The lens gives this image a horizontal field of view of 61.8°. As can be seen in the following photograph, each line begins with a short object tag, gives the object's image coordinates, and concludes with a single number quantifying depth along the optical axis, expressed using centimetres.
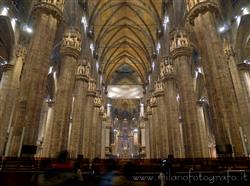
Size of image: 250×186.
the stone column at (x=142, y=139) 3984
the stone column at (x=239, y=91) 1497
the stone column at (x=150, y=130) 2956
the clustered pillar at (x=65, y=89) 1339
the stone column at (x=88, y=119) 2179
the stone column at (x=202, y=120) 1370
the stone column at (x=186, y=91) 1280
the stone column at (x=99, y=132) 2947
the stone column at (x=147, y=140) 3447
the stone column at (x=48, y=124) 1772
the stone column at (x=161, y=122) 2173
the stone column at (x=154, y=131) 2555
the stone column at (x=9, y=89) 1491
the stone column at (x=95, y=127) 2582
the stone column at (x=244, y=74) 1702
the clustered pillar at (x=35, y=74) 910
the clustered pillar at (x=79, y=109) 1733
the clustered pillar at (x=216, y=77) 904
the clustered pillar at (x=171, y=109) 1745
